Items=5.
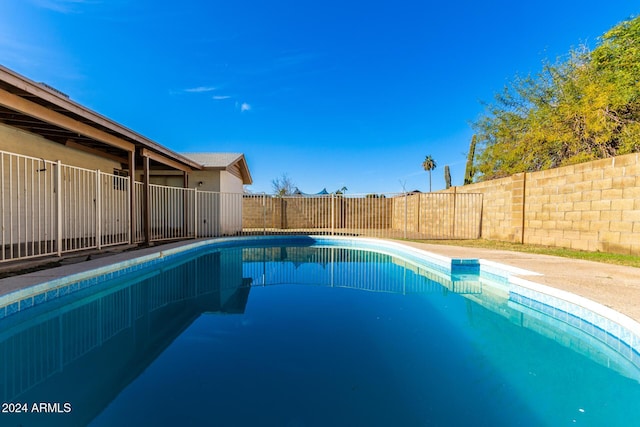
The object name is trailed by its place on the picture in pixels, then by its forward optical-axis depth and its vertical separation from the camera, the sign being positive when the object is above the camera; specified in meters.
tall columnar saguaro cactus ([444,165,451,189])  21.30 +2.47
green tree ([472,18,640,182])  8.26 +3.56
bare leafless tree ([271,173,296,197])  33.66 +2.65
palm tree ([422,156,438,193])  37.34 +5.88
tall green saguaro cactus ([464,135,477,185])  16.77 +2.74
